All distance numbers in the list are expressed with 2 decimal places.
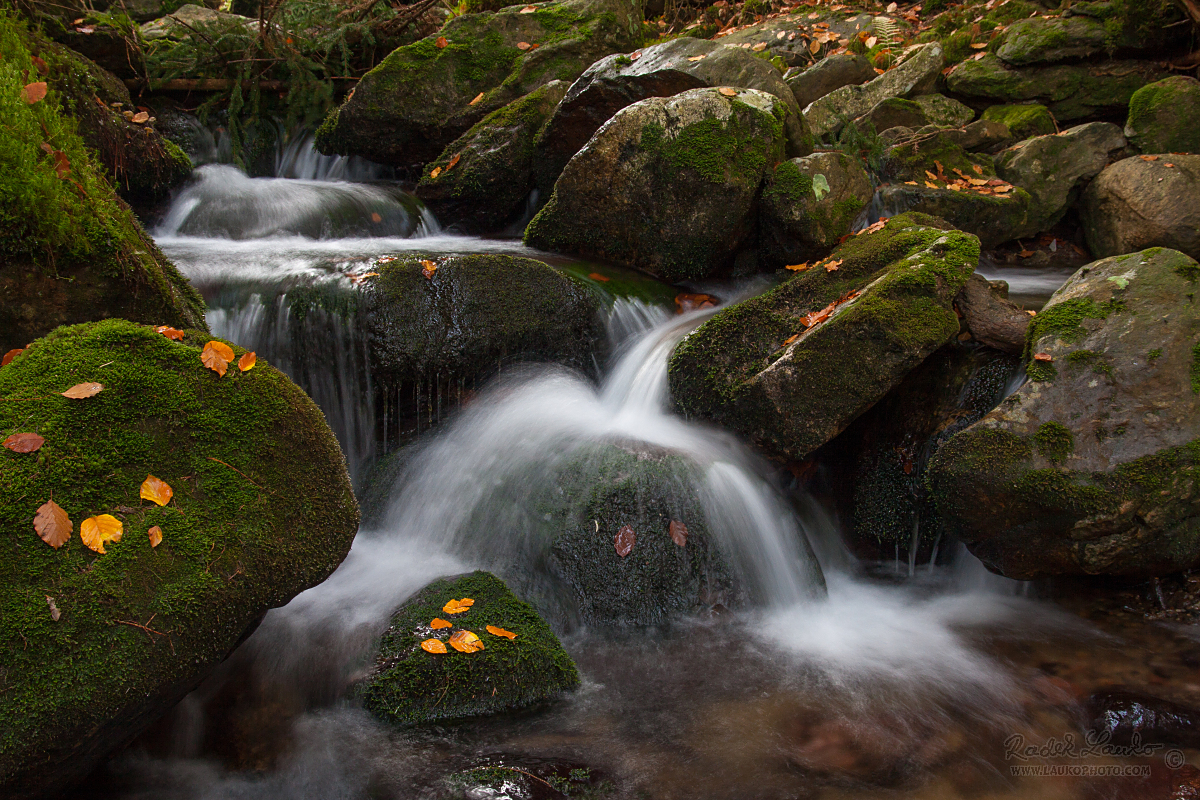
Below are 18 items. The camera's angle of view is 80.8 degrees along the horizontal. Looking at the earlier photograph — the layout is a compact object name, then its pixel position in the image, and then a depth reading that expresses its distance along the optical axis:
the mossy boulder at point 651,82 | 6.87
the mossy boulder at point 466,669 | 3.11
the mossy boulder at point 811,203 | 5.80
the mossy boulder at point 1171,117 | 7.17
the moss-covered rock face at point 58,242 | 2.93
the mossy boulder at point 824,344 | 4.19
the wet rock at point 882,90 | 8.28
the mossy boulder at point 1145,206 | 6.29
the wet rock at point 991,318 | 4.45
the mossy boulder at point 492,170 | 7.52
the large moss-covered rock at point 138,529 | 2.17
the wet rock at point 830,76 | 8.88
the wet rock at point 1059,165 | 7.28
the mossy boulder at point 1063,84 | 8.16
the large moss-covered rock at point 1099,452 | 3.62
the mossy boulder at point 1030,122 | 8.10
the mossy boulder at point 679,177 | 5.86
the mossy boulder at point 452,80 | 8.56
